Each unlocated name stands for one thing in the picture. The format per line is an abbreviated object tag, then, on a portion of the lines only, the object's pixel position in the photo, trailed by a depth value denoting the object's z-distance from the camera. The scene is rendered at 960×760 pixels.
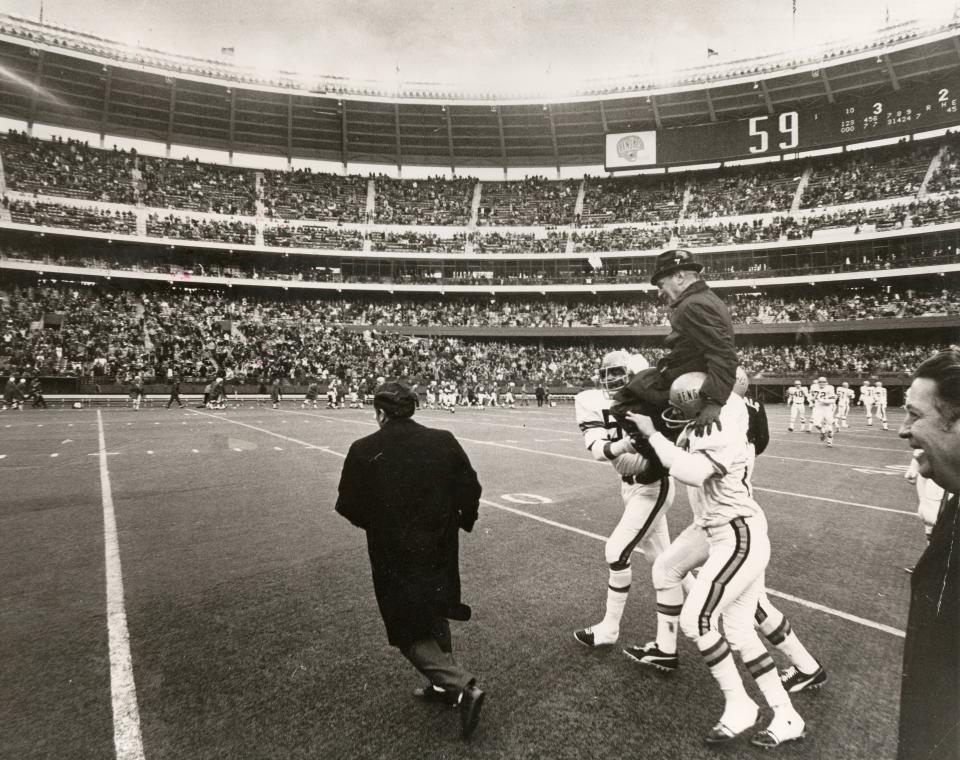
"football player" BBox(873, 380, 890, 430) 23.93
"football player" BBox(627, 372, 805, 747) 3.28
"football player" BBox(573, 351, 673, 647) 4.20
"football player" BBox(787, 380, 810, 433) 22.66
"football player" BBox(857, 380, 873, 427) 24.39
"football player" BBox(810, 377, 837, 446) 17.25
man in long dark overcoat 3.35
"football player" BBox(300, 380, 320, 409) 33.25
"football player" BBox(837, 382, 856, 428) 21.94
